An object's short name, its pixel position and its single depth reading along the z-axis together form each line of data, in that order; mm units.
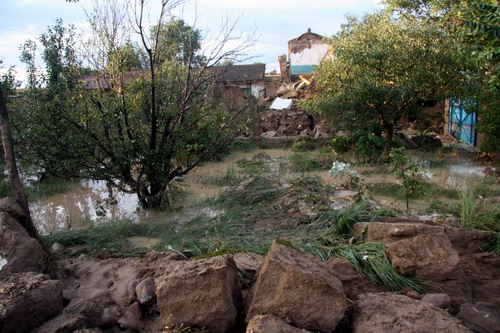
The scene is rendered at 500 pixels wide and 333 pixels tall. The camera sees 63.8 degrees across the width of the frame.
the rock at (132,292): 3291
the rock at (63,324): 2764
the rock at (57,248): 4765
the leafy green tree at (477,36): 5457
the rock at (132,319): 3004
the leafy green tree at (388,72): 10344
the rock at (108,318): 2994
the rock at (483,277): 3658
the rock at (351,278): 3395
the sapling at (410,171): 6418
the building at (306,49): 26734
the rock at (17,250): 3676
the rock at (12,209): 4198
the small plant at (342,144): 13094
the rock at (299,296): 2652
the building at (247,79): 19625
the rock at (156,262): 3676
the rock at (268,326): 2398
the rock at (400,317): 2543
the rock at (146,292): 3174
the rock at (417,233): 4034
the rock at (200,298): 2721
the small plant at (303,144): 14422
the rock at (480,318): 2871
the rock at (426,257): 3479
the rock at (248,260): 3460
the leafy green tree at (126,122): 6531
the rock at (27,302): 2789
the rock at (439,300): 3043
